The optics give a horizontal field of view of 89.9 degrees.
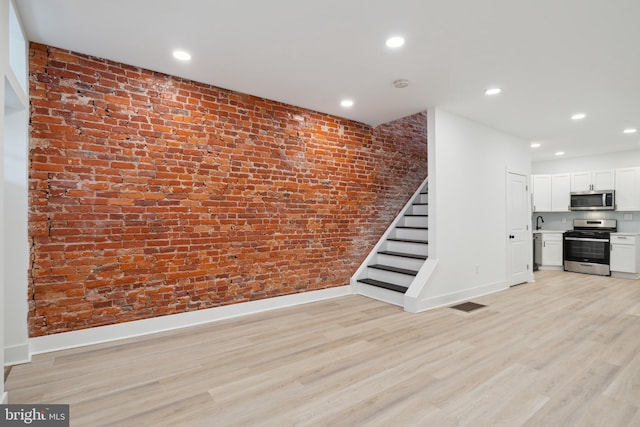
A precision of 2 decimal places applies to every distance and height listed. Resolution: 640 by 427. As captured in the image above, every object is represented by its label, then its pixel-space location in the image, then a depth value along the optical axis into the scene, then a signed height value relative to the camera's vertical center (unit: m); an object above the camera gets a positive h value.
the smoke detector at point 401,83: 3.52 +1.45
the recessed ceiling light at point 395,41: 2.69 +1.46
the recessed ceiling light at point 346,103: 4.17 +1.46
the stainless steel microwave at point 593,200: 6.64 +0.24
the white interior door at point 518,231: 5.50 -0.33
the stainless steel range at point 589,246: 6.50 -0.72
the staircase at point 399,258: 4.61 -0.71
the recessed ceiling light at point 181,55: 2.96 +1.49
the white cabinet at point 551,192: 7.32 +0.47
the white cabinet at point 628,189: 6.41 +0.46
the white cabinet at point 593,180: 6.74 +0.69
